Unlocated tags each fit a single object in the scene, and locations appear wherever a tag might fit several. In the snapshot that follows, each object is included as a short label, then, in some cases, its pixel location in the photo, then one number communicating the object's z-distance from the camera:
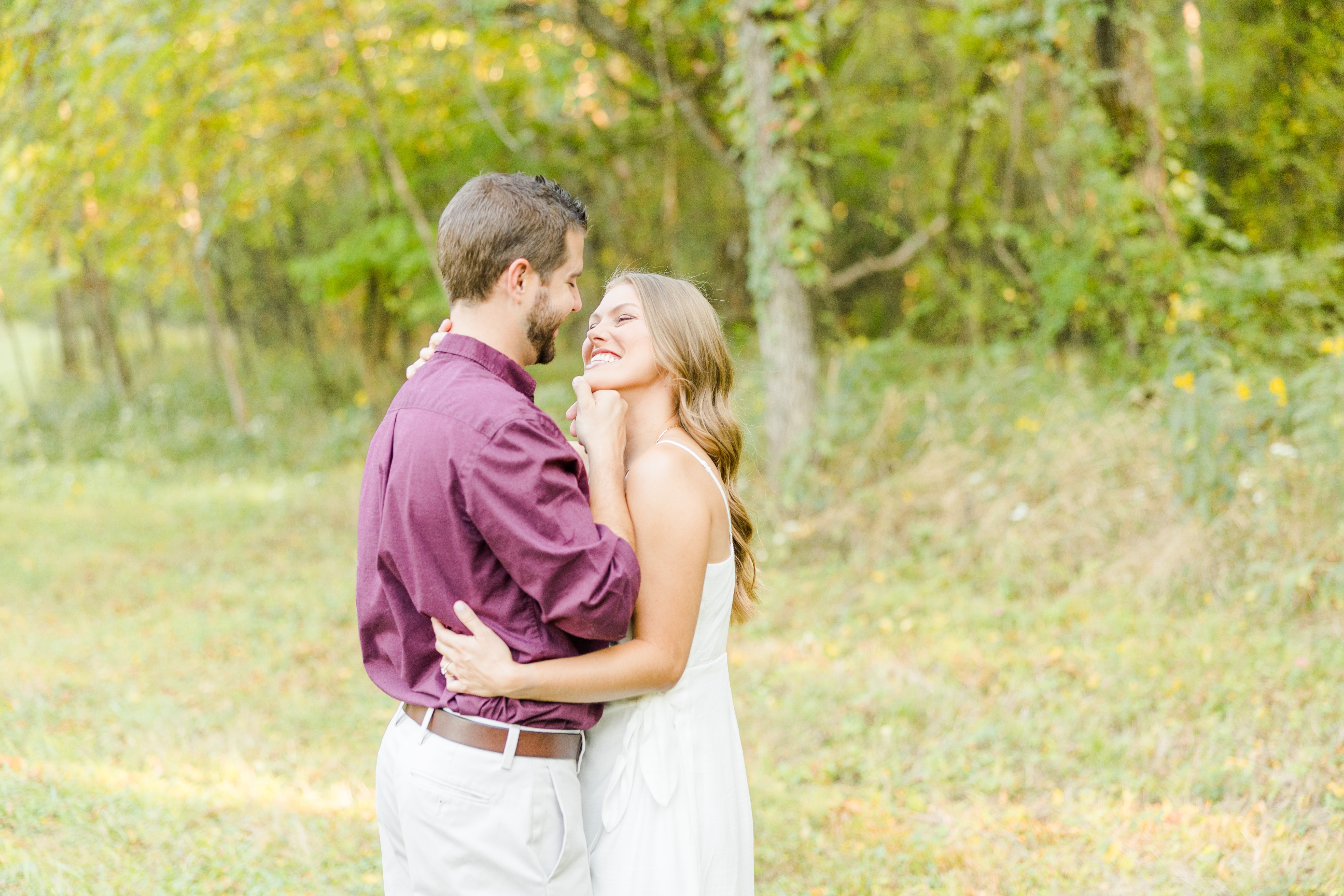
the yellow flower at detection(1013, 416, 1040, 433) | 6.96
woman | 1.97
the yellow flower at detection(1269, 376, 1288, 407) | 5.57
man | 1.79
